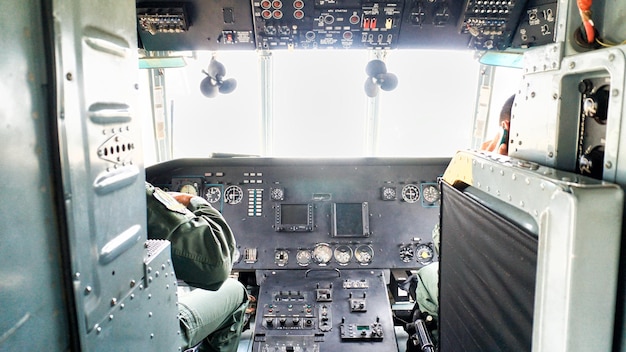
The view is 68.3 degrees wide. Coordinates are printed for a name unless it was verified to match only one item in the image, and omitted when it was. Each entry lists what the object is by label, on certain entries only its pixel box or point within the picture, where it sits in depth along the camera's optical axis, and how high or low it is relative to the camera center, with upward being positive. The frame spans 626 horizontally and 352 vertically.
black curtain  0.96 -0.42
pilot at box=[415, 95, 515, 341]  2.37 -0.98
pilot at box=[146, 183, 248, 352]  1.47 -0.41
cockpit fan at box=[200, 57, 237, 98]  2.92 +0.18
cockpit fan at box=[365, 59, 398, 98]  2.88 +0.22
